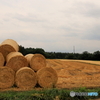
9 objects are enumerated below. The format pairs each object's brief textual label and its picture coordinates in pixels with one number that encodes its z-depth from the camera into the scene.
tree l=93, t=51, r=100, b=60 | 34.04
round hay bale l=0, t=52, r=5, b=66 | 7.84
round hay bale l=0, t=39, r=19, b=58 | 8.39
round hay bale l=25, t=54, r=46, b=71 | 8.24
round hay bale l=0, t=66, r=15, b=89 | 7.25
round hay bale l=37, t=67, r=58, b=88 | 7.54
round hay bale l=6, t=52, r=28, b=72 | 7.76
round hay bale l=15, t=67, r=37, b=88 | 7.30
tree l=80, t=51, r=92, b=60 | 35.17
